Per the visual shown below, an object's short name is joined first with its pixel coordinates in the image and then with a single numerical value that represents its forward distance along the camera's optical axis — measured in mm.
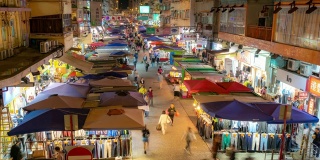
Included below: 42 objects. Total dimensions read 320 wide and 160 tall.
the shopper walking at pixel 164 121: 17359
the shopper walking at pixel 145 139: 14748
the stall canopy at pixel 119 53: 32062
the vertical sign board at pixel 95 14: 48875
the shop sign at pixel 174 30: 44141
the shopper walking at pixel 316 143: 14656
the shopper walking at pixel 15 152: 13005
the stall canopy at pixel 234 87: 18172
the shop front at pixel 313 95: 17156
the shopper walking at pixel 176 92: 25953
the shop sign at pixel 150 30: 48922
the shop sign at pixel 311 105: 18188
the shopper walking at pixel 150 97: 23094
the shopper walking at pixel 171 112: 19031
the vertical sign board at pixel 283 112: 11586
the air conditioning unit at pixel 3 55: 15805
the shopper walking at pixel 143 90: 22375
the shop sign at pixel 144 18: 104169
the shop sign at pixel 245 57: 26781
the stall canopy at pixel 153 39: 47288
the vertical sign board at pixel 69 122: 10375
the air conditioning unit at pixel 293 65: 20036
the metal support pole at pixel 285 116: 11597
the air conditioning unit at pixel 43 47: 18297
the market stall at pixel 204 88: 18203
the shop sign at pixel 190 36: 39875
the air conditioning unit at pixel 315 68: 17938
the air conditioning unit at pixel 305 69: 18766
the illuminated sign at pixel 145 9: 102312
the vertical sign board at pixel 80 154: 8445
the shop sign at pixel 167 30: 45656
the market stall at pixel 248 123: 13758
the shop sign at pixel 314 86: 17062
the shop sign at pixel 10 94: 14453
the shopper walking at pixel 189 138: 14751
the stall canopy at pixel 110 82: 18531
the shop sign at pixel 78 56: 26125
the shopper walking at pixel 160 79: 28984
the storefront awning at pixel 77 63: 22984
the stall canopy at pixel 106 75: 21356
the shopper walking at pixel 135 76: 28428
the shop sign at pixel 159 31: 45594
